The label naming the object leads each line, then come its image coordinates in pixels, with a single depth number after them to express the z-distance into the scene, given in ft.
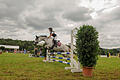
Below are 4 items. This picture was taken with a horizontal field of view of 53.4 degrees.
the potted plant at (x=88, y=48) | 12.94
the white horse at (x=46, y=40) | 30.01
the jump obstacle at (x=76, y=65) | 15.48
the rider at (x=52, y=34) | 28.61
